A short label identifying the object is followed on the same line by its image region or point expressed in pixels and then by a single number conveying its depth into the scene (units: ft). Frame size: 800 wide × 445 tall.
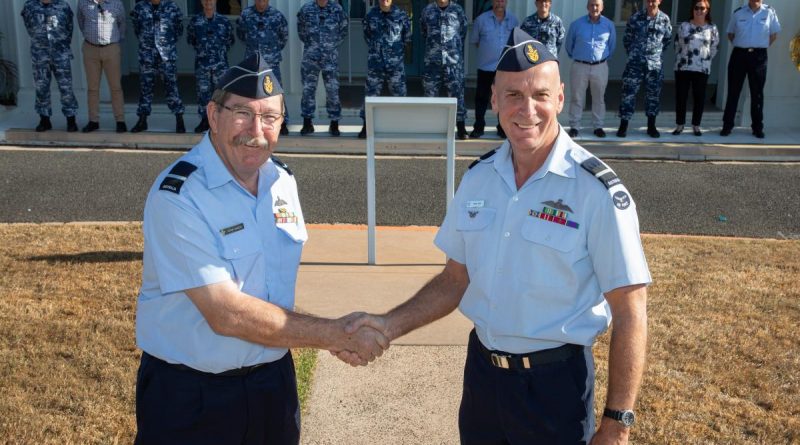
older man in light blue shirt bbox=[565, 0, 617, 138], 38.86
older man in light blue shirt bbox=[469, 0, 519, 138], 38.83
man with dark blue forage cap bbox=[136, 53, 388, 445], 9.62
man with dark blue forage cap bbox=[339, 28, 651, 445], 9.00
